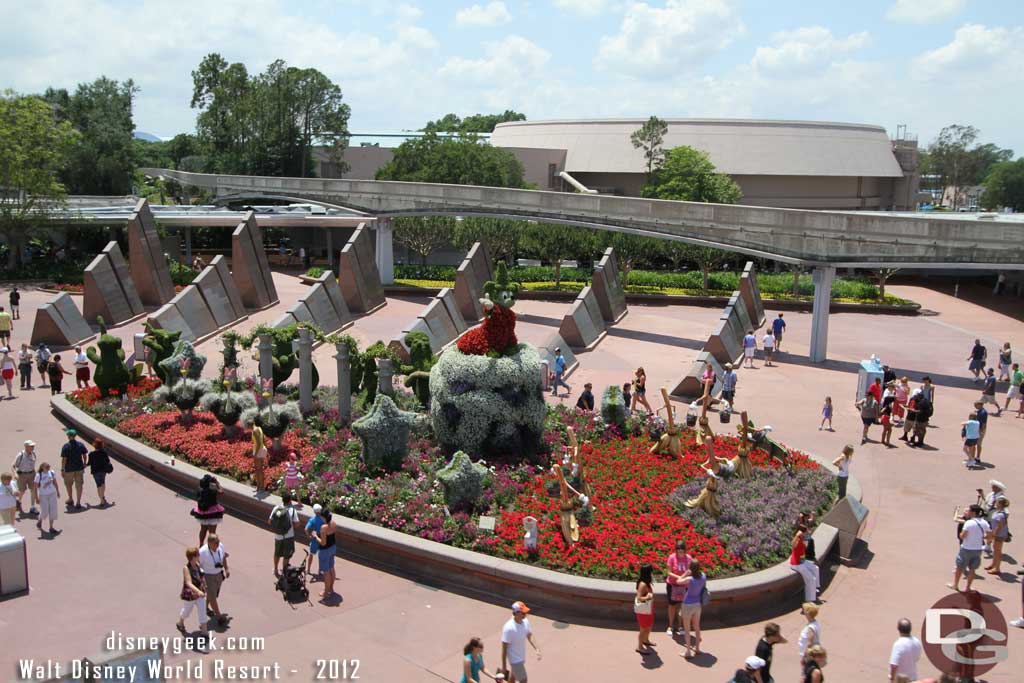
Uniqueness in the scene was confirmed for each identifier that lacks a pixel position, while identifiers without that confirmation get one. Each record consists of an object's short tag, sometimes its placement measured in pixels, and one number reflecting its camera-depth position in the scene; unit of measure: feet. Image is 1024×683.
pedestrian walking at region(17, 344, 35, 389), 74.69
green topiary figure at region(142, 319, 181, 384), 67.51
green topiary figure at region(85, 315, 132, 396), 66.33
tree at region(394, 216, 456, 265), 150.41
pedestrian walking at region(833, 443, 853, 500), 49.65
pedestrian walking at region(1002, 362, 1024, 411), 73.77
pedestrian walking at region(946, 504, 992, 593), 40.50
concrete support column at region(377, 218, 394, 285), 138.82
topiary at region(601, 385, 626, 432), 61.41
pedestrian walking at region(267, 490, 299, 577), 39.34
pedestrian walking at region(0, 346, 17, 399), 71.51
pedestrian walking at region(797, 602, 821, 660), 31.19
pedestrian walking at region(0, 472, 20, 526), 43.50
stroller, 39.24
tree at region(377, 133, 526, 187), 190.70
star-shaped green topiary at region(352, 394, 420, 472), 50.47
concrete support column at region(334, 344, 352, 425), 59.00
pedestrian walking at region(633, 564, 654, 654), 35.01
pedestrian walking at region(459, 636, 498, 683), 28.94
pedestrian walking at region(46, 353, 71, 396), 71.51
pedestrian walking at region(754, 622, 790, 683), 28.66
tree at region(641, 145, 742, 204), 193.36
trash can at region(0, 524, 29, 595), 38.22
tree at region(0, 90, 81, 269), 129.08
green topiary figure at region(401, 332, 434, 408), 63.72
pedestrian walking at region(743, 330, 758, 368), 88.22
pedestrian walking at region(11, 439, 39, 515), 47.96
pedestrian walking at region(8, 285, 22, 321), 101.89
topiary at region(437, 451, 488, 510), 46.09
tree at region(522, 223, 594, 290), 138.82
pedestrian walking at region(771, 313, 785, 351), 94.94
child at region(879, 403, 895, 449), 64.69
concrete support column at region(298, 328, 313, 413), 62.23
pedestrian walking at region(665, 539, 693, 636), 36.40
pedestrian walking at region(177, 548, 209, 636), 34.73
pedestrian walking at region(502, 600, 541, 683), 30.86
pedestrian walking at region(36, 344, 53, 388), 76.95
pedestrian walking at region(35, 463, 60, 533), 44.78
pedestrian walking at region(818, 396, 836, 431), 68.03
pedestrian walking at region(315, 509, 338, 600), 38.96
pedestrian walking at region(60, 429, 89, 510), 47.88
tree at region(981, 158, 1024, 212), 289.74
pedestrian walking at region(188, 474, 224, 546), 41.50
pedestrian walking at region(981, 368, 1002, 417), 72.02
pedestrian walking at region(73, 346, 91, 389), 71.77
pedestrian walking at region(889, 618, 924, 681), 30.01
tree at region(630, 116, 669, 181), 220.84
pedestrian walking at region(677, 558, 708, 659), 35.40
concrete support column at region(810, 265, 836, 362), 91.20
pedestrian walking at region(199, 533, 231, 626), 36.06
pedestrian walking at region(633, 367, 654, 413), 67.32
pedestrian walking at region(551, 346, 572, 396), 76.89
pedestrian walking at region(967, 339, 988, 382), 84.17
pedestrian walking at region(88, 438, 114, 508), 48.85
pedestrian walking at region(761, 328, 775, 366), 89.61
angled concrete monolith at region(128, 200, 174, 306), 107.86
